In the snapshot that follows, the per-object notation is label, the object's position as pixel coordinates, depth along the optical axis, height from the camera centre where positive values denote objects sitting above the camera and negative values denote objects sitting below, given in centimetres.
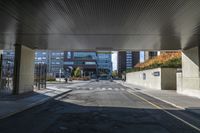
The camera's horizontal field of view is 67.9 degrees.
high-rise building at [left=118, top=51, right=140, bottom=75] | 10674 +918
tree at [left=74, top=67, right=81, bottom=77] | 7378 -37
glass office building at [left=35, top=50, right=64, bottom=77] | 9525 +837
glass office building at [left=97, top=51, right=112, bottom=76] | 9852 +556
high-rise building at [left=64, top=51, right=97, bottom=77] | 9053 +758
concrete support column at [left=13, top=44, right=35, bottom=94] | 1299 +22
